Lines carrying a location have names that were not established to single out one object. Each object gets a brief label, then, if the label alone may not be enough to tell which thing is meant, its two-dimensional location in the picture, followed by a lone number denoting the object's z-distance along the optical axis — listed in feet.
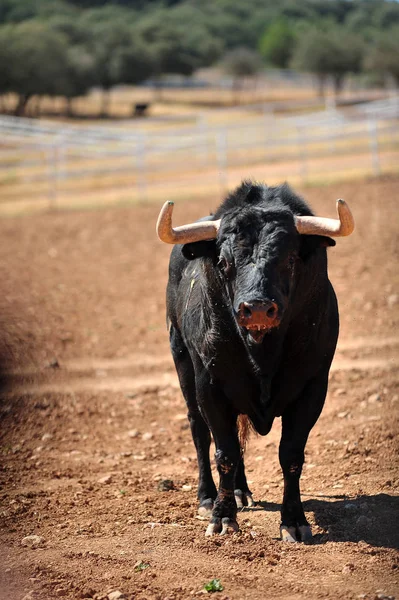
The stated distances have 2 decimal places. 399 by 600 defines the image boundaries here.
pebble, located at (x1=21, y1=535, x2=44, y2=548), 35.83
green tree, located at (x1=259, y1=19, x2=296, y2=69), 529.45
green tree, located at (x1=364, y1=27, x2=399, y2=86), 384.06
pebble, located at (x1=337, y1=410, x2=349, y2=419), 53.93
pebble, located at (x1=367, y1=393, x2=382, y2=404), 55.06
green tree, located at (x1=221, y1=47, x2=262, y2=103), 485.56
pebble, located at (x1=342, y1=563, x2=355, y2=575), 30.97
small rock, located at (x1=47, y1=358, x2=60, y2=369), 68.95
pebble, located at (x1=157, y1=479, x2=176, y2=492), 44.10
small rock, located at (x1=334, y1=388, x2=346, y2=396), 58.47
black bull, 34.68
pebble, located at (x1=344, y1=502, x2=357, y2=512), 38.14
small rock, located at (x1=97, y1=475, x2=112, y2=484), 45.70
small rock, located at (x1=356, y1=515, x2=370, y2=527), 36.27
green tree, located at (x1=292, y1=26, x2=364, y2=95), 434.71
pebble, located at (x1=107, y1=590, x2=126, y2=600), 29.30
